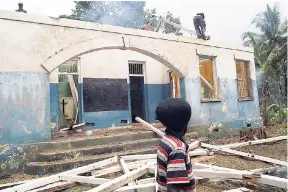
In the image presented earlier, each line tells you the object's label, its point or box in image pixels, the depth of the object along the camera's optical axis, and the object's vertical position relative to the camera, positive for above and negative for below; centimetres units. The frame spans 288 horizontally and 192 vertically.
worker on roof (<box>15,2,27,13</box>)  707 +266
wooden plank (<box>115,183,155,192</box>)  373 -120
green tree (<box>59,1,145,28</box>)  1864 +667
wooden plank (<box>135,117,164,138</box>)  758 -79
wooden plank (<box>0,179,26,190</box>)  462 -134
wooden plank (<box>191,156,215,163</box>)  602 -134
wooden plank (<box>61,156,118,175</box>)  480 -117
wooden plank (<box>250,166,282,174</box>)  476 -132
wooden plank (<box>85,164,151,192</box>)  365 -114
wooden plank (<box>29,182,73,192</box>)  419 -130
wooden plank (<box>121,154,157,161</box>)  563 -115
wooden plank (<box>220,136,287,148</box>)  711 -124
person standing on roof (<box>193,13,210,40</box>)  980 +280
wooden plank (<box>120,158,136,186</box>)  471 -117
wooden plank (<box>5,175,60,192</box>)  396 -121
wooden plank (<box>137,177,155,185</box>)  412 -122
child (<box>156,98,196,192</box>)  186 -36
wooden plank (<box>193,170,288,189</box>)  382 -117
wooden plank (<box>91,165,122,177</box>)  498 -127
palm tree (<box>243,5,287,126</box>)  1800 +437
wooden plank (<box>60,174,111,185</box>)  424 -122
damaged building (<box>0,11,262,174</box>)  603 +88
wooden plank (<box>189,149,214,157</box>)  623 -123
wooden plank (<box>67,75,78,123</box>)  991 +49
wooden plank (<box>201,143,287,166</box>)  544 -124
